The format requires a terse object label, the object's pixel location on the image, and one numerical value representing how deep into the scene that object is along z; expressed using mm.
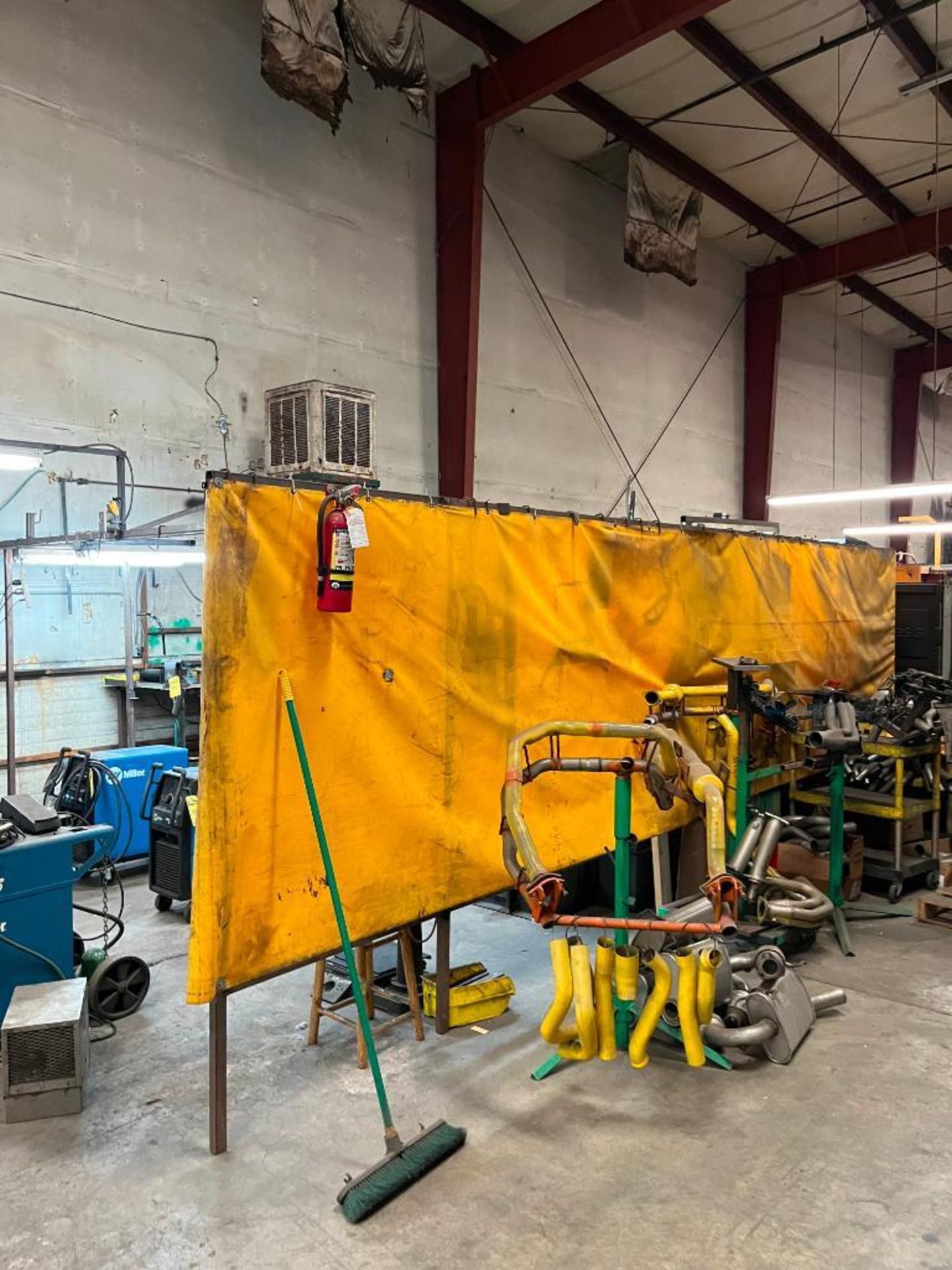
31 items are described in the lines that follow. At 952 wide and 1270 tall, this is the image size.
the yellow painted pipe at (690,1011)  2980
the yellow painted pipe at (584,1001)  2969
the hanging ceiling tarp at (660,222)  8680
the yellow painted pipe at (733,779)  4461
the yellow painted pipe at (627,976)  3021
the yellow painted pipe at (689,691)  4328
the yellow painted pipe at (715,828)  2885
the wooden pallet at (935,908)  4761
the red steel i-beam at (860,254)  10328
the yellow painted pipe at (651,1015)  3023
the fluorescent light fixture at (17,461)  4289
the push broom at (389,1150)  2482
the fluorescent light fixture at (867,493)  6879
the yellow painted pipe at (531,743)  2842
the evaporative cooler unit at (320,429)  5961
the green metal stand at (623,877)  3262
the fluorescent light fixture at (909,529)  9289
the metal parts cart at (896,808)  5082
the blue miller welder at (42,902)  3291
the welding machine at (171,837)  4855
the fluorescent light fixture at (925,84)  7266
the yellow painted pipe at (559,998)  2969
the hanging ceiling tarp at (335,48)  5586
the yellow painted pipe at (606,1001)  3018
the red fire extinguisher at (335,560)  2859
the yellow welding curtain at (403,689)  2752
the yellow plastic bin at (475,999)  3609
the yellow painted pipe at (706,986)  3018
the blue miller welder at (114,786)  5309
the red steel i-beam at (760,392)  11523
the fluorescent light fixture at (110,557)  5301
